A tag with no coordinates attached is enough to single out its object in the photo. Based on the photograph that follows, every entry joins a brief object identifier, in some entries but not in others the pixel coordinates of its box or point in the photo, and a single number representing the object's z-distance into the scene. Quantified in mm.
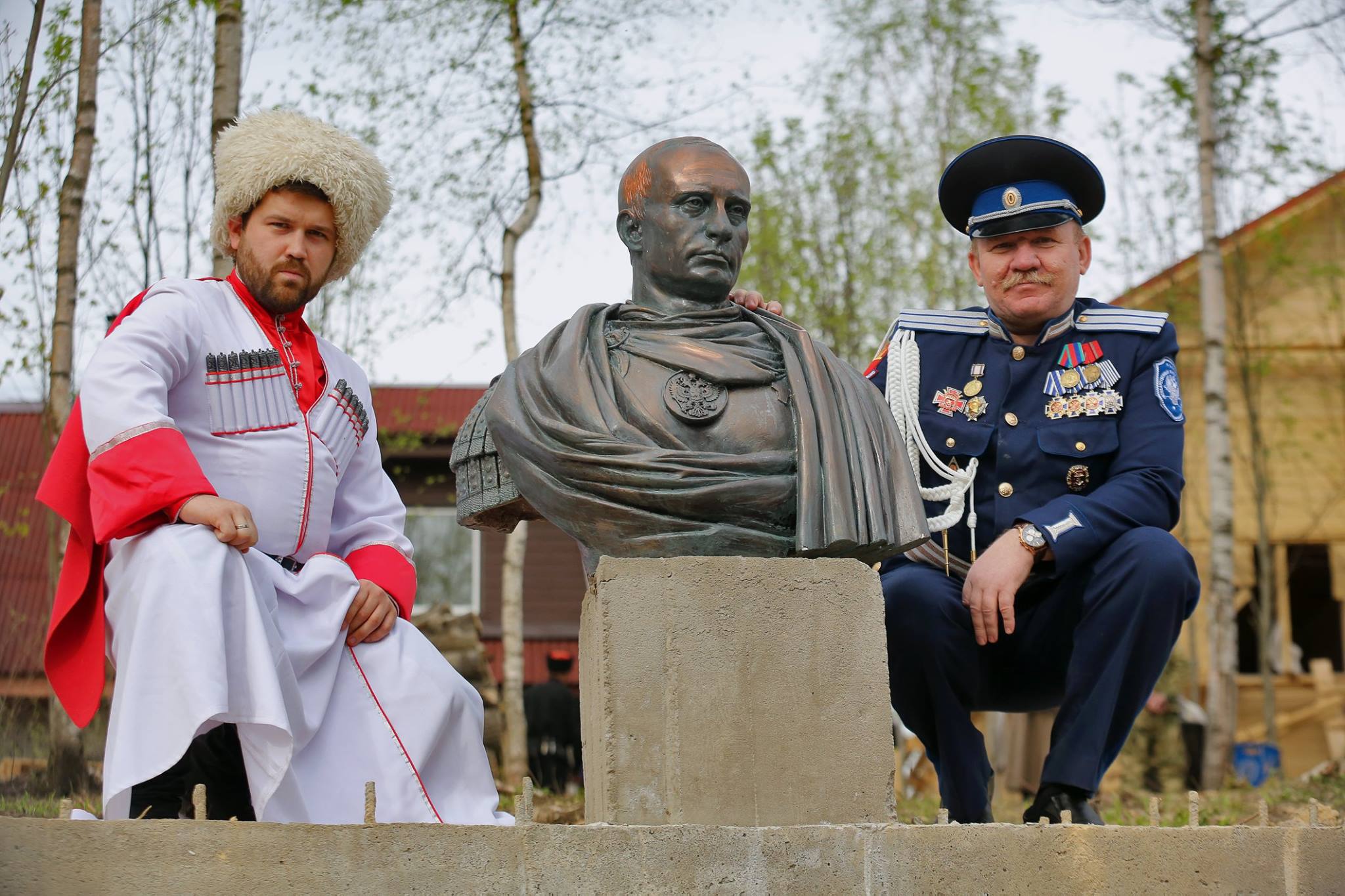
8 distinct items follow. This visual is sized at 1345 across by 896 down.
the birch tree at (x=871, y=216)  16094
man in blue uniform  3904
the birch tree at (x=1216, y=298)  10289
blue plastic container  13289
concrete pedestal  3236
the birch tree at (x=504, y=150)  11086
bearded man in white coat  3324
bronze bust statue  3443
